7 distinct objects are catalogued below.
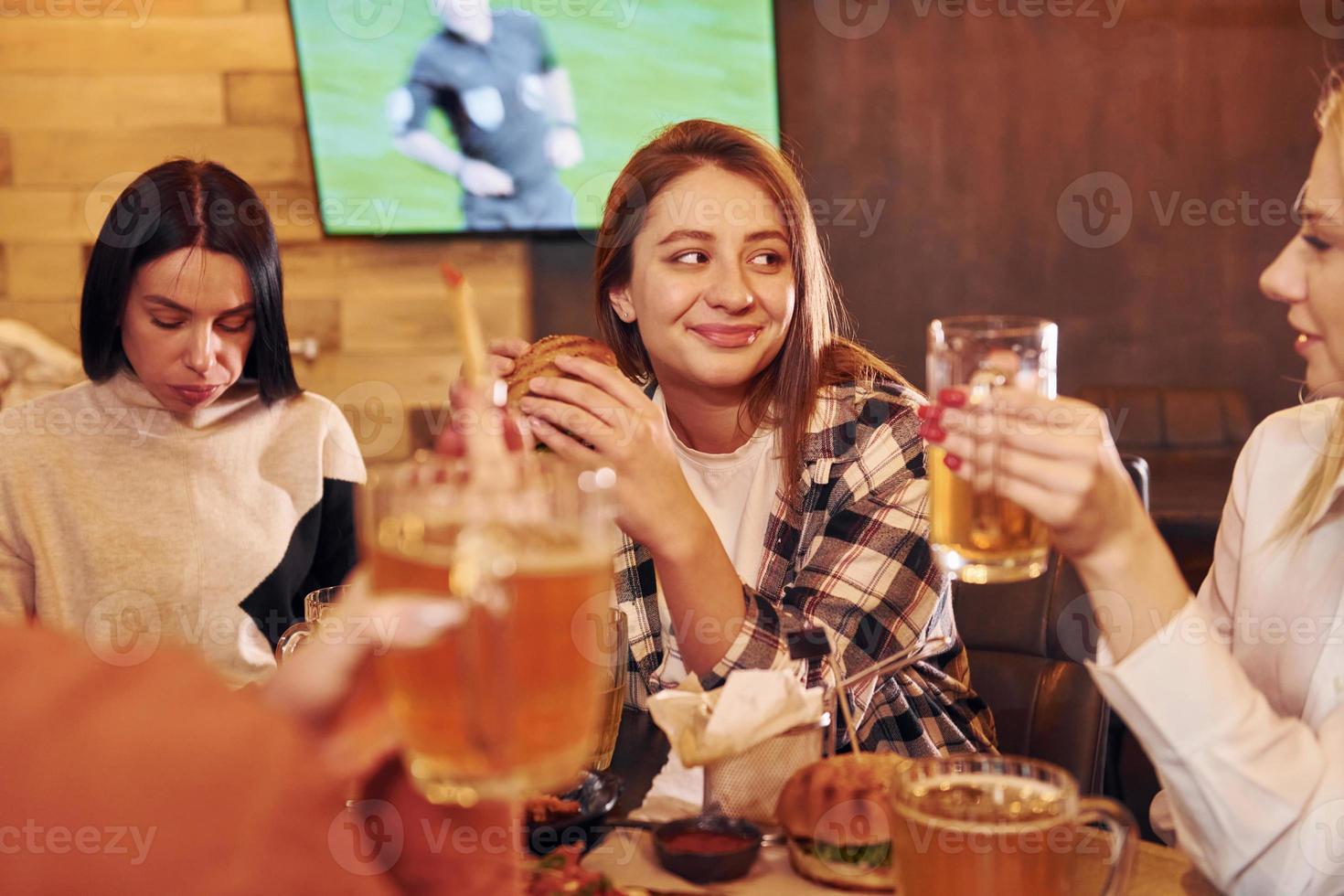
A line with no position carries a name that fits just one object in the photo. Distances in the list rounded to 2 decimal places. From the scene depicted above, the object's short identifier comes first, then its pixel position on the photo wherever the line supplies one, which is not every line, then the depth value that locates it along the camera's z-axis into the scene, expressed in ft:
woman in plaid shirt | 4.52
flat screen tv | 13.29
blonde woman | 2.86
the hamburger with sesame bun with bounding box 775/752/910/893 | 2.91
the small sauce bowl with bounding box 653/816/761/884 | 2.96
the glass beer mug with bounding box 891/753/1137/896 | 2.44
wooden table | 3.01
